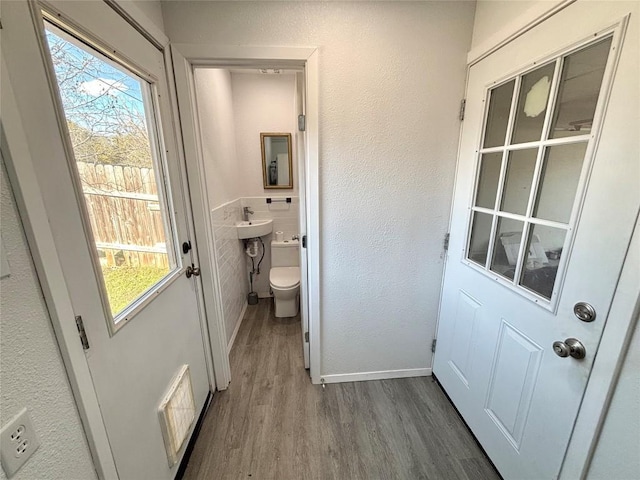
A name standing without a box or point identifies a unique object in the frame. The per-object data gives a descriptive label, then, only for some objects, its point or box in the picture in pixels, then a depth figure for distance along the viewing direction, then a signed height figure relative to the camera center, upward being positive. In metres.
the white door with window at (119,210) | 0.65 -0.11
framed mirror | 2.77 +0.19
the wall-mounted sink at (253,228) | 2.57 -0.51
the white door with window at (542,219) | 0.78 -0.16
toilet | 2.43 -0.96
